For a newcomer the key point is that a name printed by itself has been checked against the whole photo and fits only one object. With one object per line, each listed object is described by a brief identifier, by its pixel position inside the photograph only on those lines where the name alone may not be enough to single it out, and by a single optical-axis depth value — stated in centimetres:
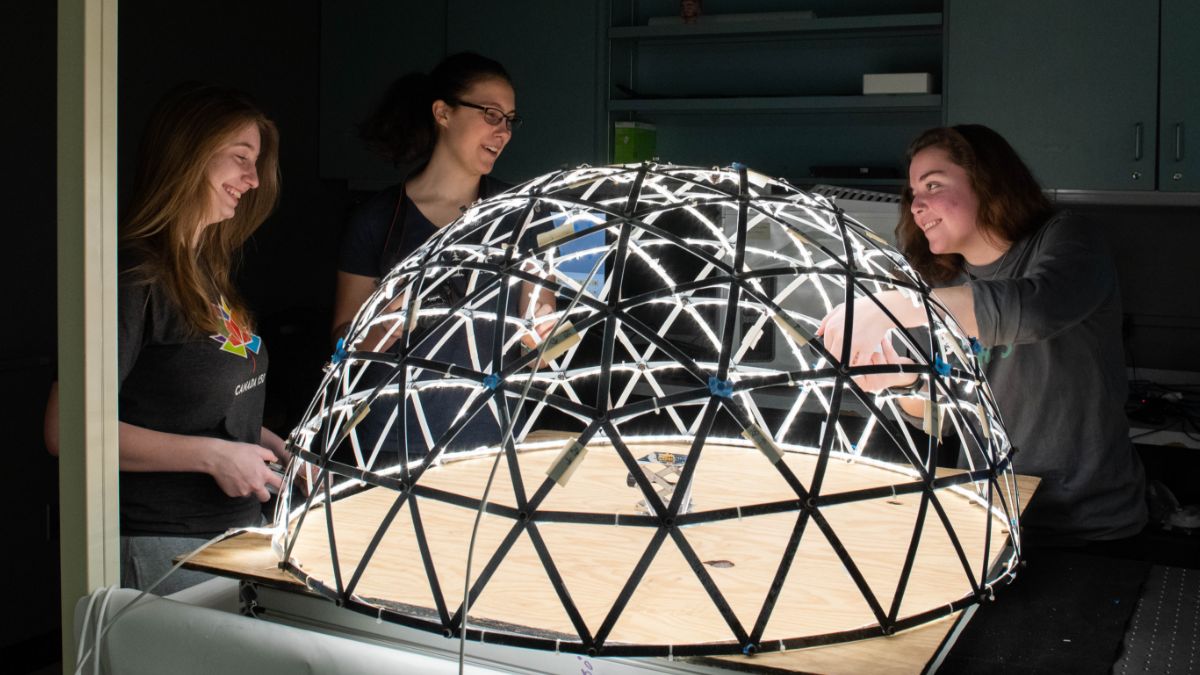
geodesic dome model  90
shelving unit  409
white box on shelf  386
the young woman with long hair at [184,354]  163
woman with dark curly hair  191
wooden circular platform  97
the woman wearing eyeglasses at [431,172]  226
